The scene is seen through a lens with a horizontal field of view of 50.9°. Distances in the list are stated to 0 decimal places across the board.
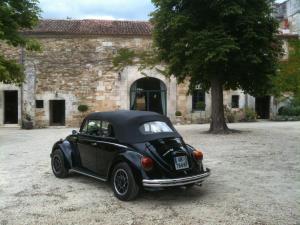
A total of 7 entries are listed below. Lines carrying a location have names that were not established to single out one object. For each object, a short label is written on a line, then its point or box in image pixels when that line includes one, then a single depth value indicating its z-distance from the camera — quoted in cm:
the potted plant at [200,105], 2075
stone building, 1961
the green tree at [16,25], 1221
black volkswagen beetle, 497
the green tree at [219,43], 1243
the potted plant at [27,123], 1881
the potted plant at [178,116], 2031
